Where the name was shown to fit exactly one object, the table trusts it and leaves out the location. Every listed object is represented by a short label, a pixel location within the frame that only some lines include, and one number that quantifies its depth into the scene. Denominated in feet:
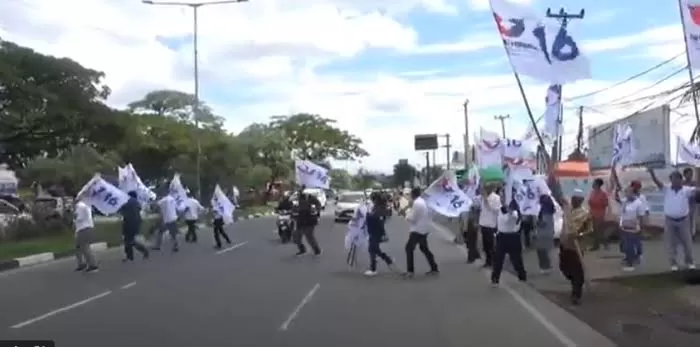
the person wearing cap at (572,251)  43.70
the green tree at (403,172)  362.94
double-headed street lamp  172.83
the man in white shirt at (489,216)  57.86
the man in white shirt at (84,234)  62.80
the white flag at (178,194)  93.50
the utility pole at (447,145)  320.13
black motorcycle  93.81
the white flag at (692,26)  45.57
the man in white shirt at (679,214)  51.90
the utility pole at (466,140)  231.87
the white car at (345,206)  160.56
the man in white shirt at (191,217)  94.02
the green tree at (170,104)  265.54
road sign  279.08
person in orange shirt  66.80
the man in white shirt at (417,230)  57.36
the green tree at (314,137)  328.49
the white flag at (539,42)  49.21
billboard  106.83
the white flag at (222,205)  89.35
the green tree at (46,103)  112.57
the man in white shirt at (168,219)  81.97
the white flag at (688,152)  76.63
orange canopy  91.75
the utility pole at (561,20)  51.72
